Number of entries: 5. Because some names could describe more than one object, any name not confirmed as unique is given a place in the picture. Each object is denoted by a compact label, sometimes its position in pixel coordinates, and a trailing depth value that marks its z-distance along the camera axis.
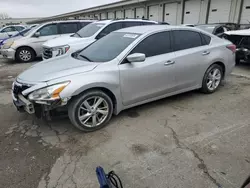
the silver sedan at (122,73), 3.04
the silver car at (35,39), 9.20
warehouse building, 14.67
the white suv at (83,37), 6.89
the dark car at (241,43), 6.70
